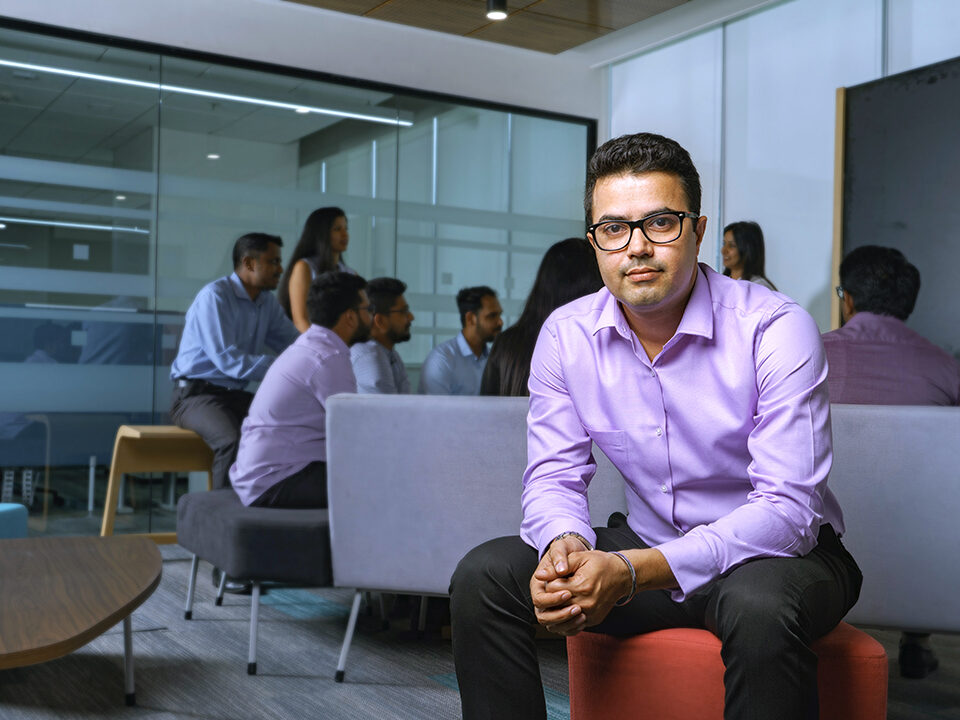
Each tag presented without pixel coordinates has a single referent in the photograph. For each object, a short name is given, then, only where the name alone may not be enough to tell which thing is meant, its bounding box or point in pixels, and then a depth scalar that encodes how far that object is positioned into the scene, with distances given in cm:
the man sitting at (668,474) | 141
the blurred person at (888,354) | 287
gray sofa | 214
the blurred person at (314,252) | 491
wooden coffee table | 172
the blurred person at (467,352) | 475
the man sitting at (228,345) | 430
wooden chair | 433
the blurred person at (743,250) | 515
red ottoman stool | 149
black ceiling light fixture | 503
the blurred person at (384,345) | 423
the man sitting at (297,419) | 311
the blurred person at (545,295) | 285
